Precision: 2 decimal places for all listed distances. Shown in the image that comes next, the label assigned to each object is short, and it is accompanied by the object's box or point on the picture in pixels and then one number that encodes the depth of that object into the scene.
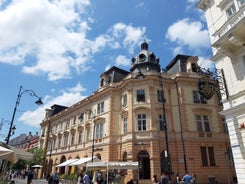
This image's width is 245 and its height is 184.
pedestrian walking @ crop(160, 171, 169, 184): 13.10
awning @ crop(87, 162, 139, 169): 18.85
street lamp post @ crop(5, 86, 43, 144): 15.73
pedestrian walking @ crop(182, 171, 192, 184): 16.08
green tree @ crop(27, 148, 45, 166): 45.97
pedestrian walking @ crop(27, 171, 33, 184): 19.39
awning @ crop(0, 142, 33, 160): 12.30
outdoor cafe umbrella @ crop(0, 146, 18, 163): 9.77
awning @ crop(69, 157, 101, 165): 27.00
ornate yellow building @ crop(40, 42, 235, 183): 26.61
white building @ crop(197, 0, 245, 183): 12.70
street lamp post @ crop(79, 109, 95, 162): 37.20
